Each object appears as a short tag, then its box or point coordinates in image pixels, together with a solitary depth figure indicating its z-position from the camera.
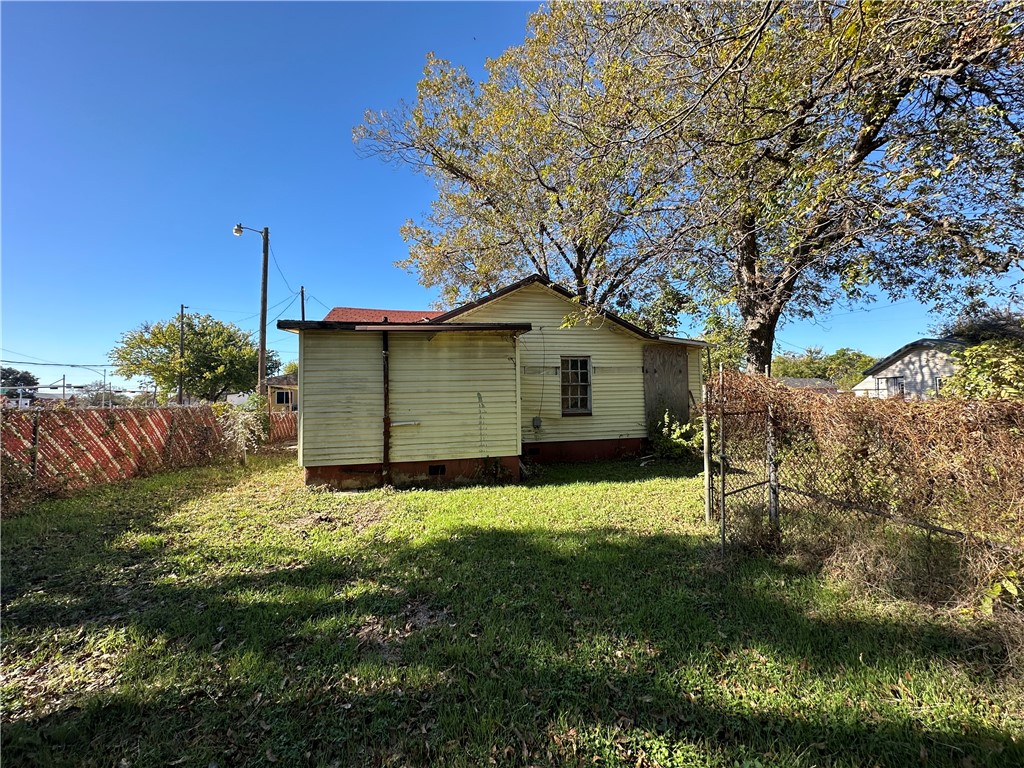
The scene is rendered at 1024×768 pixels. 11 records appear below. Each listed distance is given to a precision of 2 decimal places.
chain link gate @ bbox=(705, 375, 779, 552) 4.23
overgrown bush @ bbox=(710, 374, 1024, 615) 2.65
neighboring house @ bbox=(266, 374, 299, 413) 28.08
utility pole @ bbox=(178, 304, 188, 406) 27.56
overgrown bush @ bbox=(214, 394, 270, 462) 10.46
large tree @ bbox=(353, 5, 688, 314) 5.91
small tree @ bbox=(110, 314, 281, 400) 29.00
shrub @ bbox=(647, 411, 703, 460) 10.36
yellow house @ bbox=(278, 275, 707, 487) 7.45
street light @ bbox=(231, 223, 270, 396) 14.91
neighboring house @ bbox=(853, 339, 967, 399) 16.83
